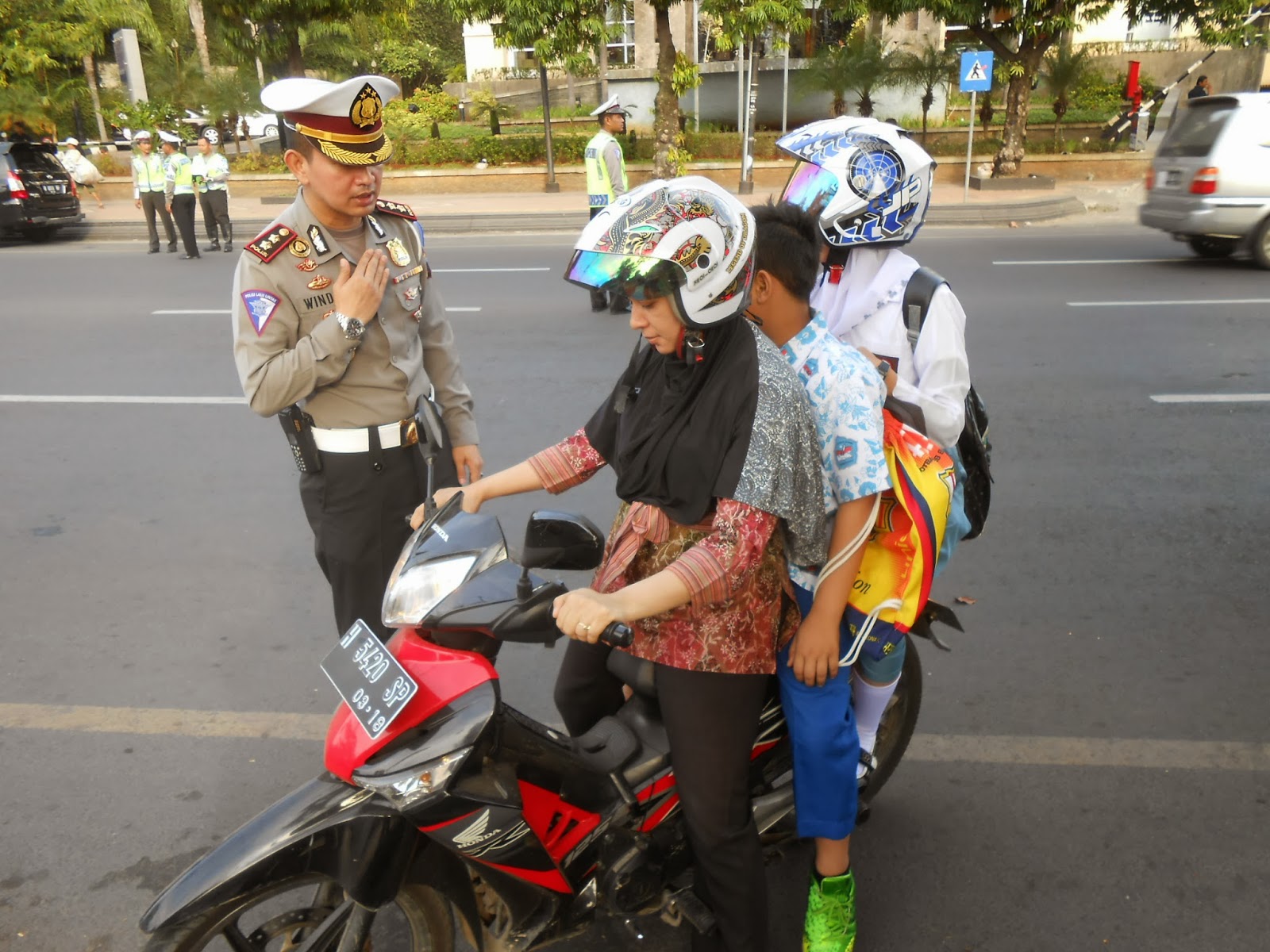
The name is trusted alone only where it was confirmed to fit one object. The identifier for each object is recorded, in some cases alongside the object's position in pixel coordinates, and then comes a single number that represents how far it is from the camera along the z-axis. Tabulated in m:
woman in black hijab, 1.89
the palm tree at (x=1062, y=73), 19.91
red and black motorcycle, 1.91
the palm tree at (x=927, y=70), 19.73
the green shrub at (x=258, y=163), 21.86
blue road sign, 15.29
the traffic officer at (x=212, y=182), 14.21
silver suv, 10.59
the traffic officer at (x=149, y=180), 14.16
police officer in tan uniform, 2.65
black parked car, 15.59
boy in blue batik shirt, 2.13
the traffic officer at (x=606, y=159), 10.09
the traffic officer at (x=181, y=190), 13.73
